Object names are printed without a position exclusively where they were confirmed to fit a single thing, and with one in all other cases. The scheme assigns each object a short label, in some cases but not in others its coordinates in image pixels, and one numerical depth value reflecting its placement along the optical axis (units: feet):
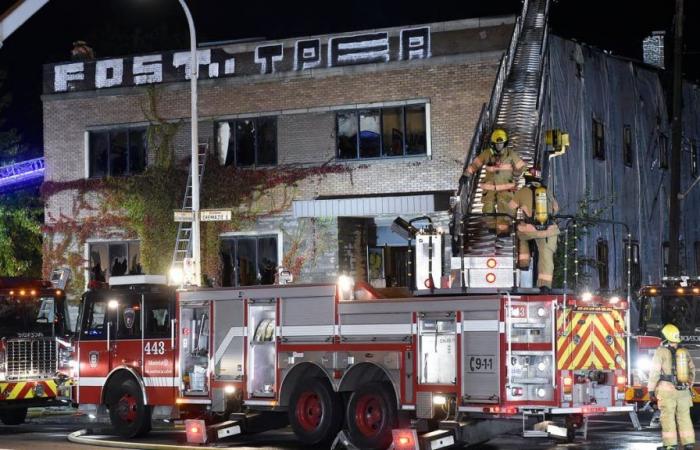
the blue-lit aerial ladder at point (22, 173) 135.54
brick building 99.76
